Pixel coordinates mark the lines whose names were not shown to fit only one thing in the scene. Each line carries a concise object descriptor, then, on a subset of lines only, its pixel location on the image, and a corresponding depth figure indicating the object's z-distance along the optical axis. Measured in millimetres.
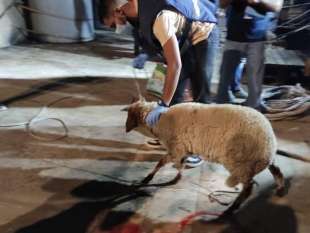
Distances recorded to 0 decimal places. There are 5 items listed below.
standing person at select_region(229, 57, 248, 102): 4133
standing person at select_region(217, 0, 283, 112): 3178
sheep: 2148
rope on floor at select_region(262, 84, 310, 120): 3729
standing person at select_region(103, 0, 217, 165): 2193
